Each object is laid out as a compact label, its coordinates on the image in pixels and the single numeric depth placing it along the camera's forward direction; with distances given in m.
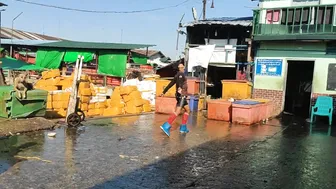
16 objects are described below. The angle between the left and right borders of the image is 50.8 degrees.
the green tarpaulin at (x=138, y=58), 28.37
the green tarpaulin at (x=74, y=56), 21.72
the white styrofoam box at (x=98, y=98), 15.17
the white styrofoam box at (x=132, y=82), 16.06
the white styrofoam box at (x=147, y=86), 16.00
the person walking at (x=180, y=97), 9.10
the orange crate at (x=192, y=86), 15.89
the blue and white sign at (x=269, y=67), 15.17
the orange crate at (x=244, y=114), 11.70
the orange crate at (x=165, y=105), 13.81
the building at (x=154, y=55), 43.53
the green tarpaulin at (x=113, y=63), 20.92
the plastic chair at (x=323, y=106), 13.30
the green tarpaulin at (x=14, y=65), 17.67
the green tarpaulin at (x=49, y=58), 22.86
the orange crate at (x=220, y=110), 12.30
